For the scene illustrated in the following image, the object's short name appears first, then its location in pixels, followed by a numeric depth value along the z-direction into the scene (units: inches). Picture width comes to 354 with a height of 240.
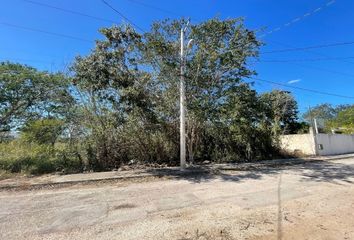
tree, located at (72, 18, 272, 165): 470.3
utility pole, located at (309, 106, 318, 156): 759.7
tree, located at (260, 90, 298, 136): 688.4
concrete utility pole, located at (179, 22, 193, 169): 461.7
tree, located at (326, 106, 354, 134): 1156.9
